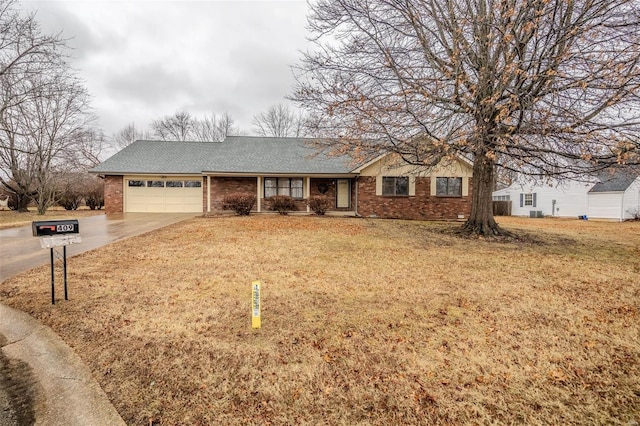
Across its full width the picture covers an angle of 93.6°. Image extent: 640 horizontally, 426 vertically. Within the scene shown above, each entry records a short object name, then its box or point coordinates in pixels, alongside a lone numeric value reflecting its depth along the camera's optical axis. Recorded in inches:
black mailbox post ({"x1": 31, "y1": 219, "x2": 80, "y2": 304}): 149.9
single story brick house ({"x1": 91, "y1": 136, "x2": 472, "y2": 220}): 668.1
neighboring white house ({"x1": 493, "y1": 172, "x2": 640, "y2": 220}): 837.8
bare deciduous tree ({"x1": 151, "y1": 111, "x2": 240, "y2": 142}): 1557.6
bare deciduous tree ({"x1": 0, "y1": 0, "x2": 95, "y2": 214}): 474.9
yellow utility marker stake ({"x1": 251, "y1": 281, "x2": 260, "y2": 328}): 132.7
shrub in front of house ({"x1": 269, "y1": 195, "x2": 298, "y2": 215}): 657.0
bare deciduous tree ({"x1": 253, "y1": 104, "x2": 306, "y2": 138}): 1338.6
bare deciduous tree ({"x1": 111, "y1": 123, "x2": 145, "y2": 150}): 1681.8
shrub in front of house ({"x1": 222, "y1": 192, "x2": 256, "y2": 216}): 614.5
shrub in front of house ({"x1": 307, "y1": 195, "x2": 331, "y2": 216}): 650.2
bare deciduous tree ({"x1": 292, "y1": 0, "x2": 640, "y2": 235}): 273.6
